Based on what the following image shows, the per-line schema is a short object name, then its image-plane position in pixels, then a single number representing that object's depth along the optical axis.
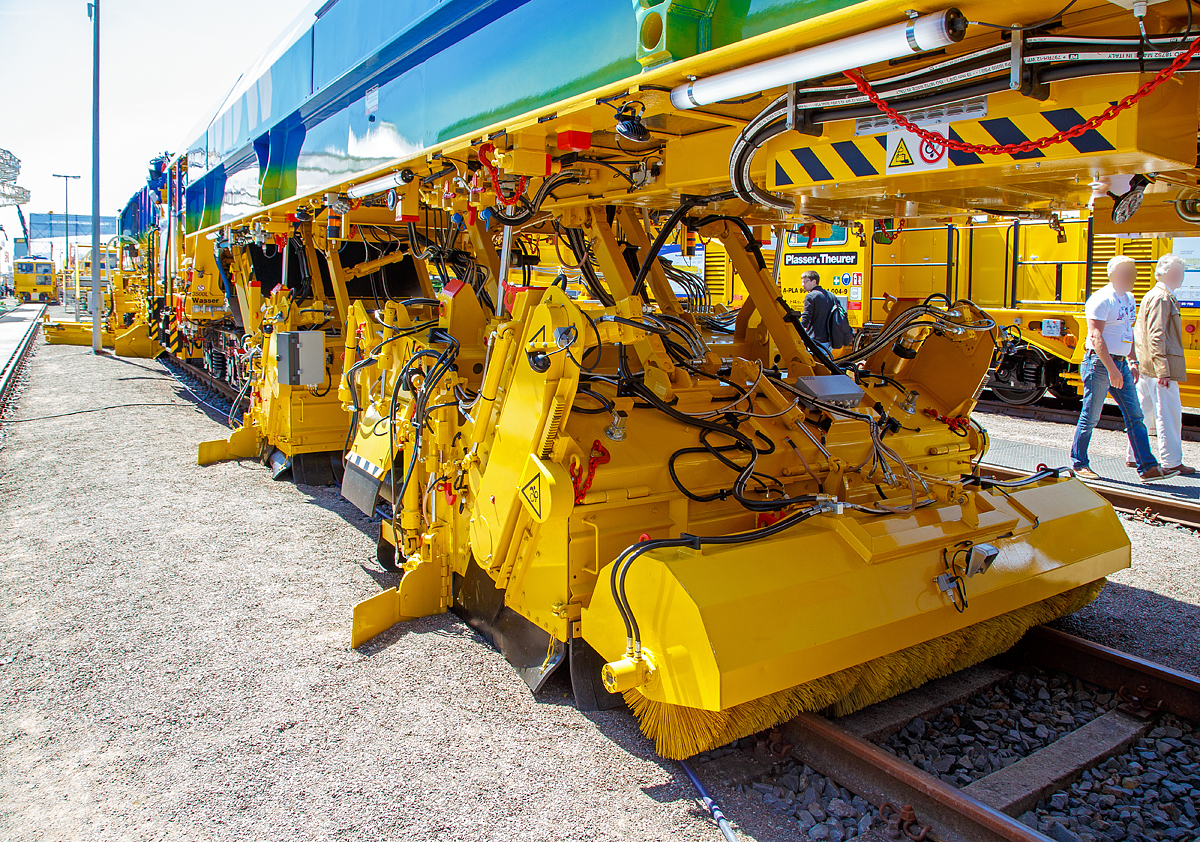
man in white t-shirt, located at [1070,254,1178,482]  6.64
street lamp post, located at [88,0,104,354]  17.45
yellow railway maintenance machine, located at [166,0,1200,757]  2.14
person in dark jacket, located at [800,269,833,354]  7.74
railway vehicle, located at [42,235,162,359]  18.27
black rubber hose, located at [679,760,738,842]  2.54
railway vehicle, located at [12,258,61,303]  53.47
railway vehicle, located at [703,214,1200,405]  9.33
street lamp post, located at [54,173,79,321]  42.18
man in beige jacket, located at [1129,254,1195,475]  6.55
